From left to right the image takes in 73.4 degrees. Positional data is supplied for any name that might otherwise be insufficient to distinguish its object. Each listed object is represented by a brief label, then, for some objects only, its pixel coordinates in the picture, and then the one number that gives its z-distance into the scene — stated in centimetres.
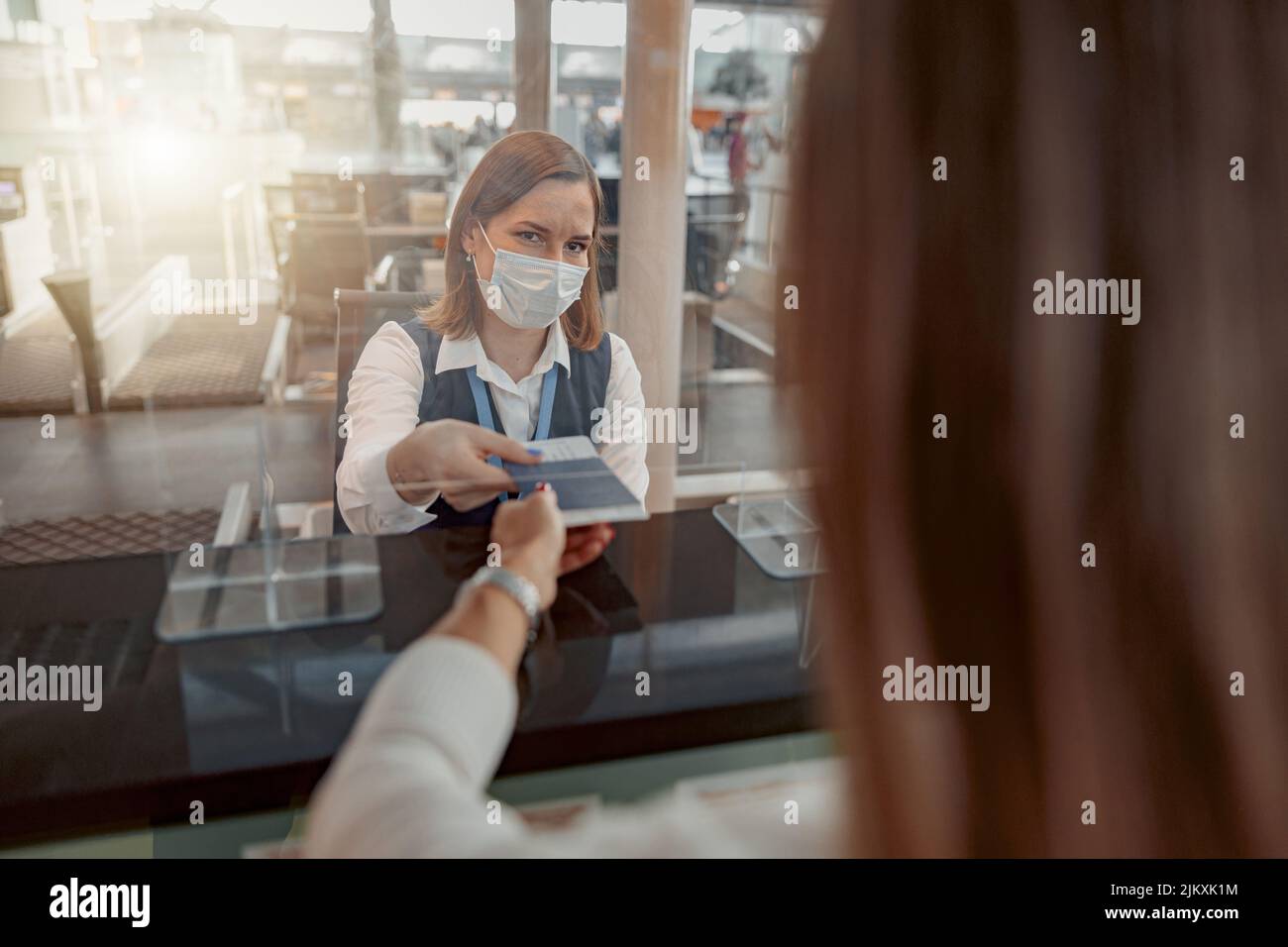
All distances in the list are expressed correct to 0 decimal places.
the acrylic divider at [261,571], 116
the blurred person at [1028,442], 52
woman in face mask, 117
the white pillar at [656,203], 128
